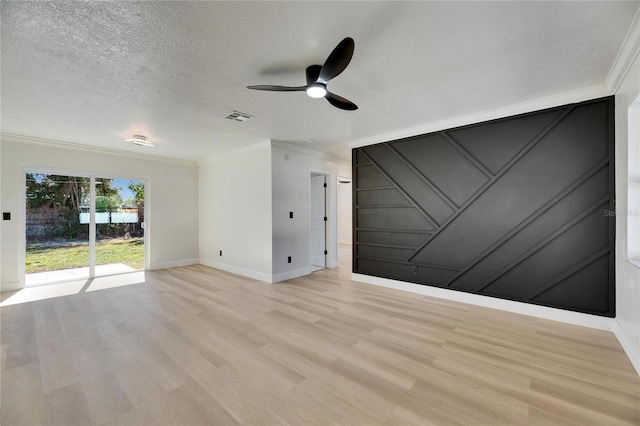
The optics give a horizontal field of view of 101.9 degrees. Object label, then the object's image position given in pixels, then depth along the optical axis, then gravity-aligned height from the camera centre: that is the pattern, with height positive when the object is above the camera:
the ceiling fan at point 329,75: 1.68 +1.03
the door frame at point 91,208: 4.38 +0.07
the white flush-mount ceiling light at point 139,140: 4.34 +1.20
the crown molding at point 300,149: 4.73 +1.23
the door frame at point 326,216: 6.00 -0.14
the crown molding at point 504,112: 2.77 +1.23
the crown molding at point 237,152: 4.77 +1.22
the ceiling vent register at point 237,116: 3.39 +1.27
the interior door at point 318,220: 6.09 -0.23
